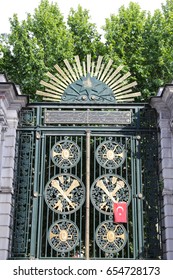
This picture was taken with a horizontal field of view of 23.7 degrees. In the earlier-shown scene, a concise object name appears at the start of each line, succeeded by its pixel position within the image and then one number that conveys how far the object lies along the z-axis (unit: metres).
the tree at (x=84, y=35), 13.02
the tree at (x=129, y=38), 12.46
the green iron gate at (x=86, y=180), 7.59
